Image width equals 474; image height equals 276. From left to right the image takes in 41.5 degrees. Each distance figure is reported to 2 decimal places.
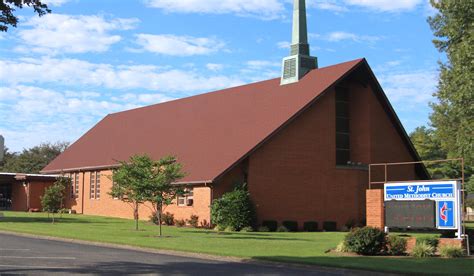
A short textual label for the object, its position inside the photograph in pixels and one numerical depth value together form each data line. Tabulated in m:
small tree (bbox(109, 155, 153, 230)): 29.59
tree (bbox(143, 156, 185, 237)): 29.38
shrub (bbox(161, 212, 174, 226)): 39.25
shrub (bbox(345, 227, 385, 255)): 21.25
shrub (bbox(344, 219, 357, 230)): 39.62
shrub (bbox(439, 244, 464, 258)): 20.30
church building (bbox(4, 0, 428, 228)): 37.03
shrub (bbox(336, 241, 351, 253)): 21.67
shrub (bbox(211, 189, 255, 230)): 34.66
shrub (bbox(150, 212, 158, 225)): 38.84
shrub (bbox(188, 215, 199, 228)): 37.12
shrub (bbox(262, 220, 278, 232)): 36.31
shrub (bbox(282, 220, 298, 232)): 37.22
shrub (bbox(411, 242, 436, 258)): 20.61
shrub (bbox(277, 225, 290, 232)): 36.31
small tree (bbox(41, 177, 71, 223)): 36.59
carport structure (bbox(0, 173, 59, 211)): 52.47
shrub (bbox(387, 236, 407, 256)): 21.50
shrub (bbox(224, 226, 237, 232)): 34.47
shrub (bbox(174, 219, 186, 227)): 38.31
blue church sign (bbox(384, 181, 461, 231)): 22.42
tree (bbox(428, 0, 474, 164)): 34.47
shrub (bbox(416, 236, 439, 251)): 21.25
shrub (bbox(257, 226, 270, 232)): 35.57
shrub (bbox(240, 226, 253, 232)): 34.50
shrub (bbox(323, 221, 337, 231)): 38.84
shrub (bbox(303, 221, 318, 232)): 37.97
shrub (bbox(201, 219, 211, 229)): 36.28
